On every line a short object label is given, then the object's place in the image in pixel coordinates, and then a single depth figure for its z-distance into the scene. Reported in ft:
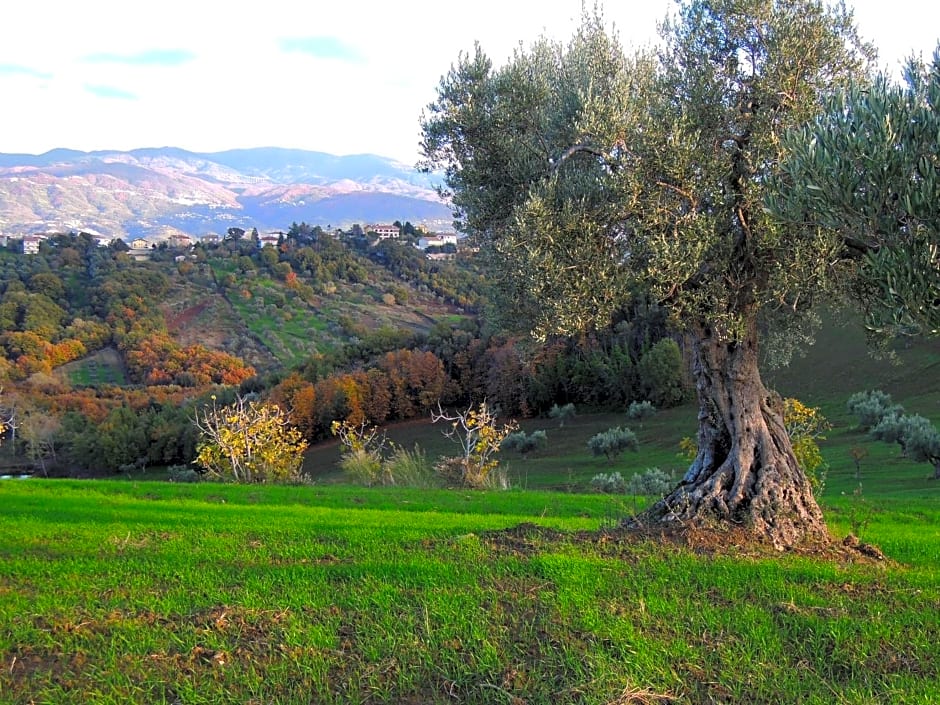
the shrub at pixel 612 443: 123.24
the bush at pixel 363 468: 70.90
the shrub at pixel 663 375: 174.50
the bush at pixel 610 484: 78.38
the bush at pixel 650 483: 70.89
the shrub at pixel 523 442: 148.25
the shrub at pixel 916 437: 76.59
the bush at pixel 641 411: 165.48
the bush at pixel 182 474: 125.08
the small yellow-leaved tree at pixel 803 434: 55.18
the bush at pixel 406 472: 67.15
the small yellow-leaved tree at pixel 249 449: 69.41
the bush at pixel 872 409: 106.93
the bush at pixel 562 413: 182.18
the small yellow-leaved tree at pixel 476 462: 65.67
